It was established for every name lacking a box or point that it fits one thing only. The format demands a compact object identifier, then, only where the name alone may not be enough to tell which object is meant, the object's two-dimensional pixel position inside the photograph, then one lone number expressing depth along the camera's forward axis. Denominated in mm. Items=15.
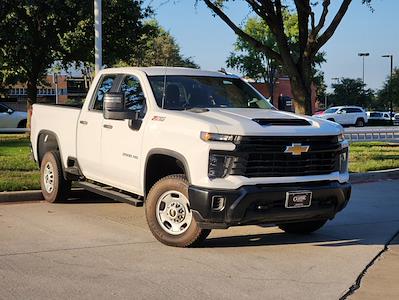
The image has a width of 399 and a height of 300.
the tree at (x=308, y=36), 15453
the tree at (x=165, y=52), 54750
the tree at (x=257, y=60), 54625
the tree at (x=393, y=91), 63781
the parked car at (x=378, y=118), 54769
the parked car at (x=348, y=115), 46344
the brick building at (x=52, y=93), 64250
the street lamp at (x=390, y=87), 62500
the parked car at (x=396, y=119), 59222
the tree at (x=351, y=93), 97500
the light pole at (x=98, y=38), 13445
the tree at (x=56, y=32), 20703
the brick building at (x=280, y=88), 63012
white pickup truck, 6137
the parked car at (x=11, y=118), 27891
